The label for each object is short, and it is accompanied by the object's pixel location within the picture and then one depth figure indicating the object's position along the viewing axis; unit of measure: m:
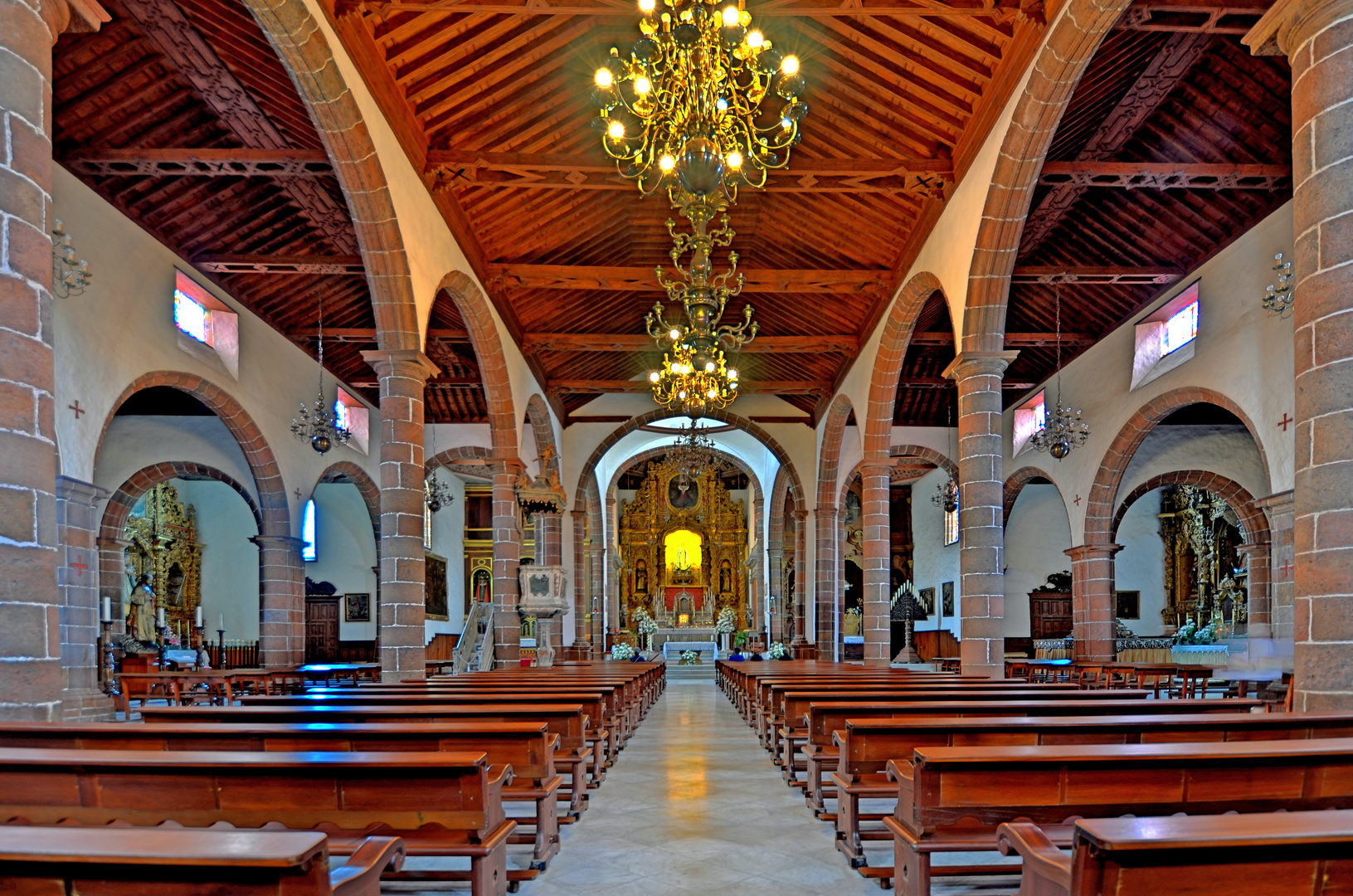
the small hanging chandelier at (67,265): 9.28
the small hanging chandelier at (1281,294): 10.45
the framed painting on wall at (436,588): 26.92
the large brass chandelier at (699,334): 8.93
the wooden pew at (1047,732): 4.35
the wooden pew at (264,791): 3.26
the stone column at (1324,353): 4.86
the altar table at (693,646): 27.52
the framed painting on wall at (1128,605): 22.27
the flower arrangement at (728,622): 30.21
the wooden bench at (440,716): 5.57
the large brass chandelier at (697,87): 6.91
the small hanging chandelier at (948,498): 23.78
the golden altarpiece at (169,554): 19.59
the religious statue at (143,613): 18.62
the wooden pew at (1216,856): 1.95
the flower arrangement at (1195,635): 18.14
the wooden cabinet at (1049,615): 23.23
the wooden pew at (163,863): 1.83
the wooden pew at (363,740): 3.93
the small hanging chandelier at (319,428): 14.63
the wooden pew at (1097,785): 3.31
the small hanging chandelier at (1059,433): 14.71
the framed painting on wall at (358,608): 24.16
